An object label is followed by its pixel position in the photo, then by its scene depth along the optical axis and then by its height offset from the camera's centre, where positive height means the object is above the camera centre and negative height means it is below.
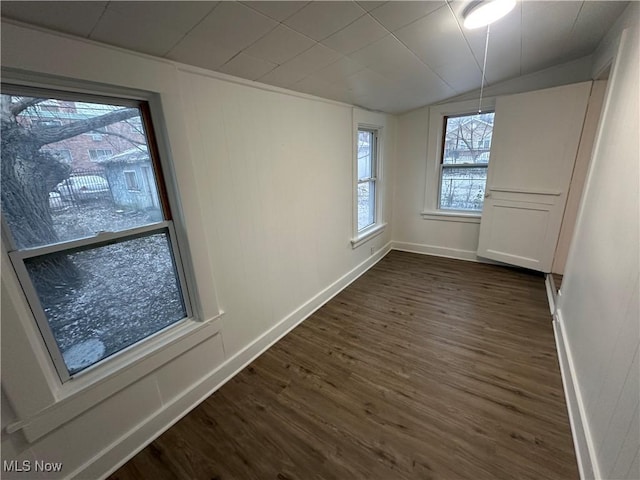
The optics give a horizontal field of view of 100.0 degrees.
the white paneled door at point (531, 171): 2.72 -0.16
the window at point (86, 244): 1.05 -0.30
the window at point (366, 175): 3.32 -0.14
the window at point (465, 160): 3.43 -0.01
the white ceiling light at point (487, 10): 1.39 +0.76
